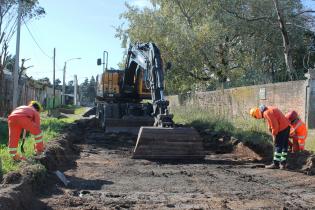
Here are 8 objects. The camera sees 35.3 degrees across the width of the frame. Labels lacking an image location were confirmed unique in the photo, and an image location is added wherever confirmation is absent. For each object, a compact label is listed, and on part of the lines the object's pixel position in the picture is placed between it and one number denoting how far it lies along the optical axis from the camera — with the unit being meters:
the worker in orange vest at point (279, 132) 11.60
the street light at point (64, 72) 69.29
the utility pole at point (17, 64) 26.80
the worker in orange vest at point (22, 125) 10.70
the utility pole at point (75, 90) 84.36
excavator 13.34
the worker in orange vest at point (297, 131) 12.29
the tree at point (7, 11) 26.75
